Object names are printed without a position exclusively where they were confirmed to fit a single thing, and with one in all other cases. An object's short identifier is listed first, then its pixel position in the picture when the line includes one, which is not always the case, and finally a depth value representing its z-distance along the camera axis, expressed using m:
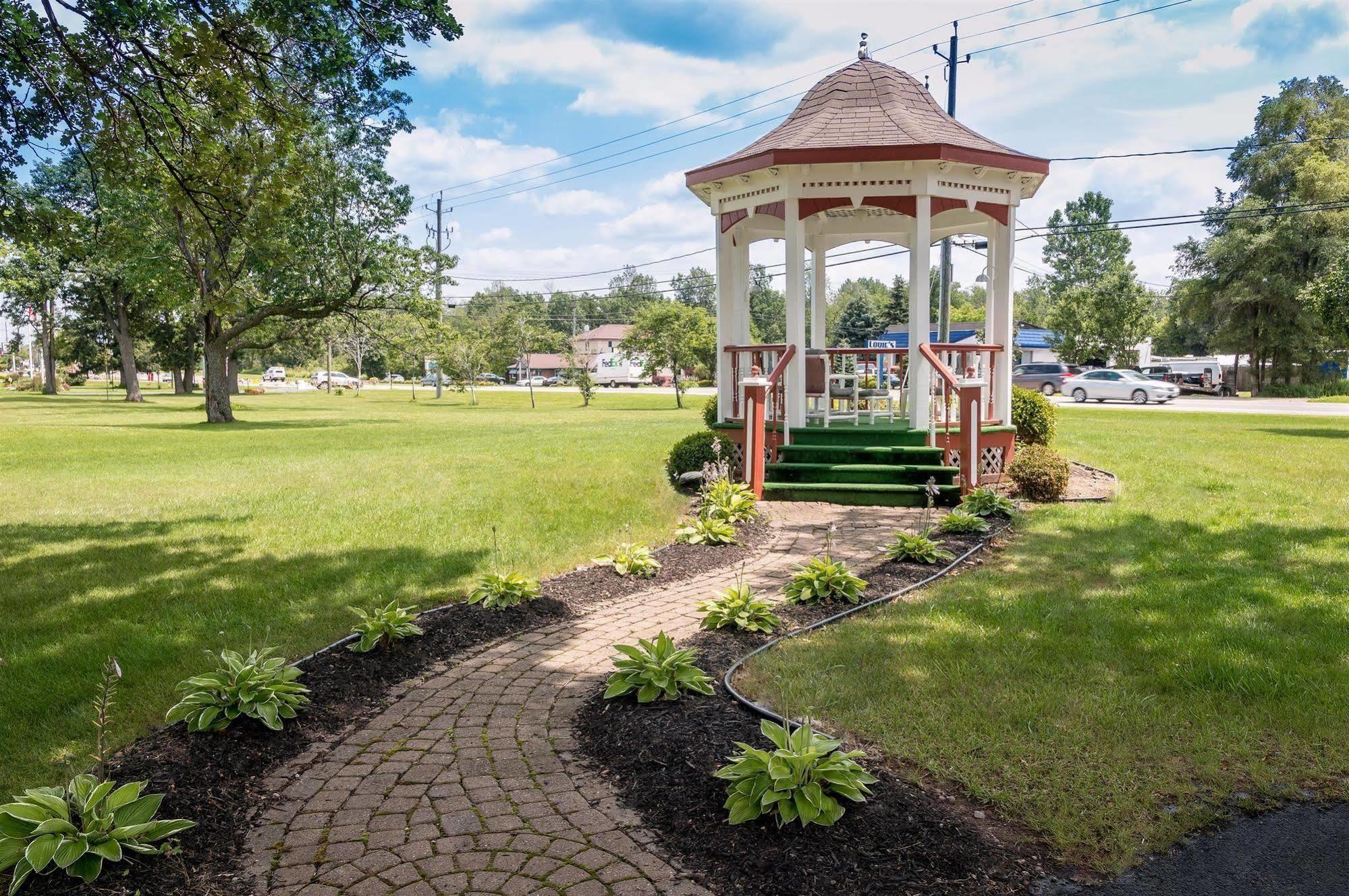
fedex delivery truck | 74.88
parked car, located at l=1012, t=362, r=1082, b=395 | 36.59
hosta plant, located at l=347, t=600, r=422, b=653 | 4.84
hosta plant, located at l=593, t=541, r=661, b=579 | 6.62
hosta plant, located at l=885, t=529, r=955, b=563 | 6.50
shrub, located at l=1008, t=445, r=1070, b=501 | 8.86
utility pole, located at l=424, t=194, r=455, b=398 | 45.19
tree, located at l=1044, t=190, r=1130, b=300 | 66.94
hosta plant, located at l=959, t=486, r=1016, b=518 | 8.02
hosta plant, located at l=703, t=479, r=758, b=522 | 8.05
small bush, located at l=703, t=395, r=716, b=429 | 11.59
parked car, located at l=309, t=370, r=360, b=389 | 72.75
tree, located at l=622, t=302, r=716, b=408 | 34.91
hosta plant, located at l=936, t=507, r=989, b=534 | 7.38
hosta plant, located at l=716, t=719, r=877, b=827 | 2.92
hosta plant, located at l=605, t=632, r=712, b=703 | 4.02
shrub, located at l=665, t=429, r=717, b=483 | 10.16
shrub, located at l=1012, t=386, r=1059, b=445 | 11.52
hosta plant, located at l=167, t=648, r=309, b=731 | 3.79
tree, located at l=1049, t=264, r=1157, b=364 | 39.75
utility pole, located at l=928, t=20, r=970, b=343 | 19.58
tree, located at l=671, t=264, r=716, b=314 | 91.56
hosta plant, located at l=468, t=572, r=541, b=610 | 5.65
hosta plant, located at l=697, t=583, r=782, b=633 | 5.11
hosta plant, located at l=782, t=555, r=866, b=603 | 5.62
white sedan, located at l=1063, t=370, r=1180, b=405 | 31.72
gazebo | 9.45
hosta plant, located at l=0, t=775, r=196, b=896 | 2.61
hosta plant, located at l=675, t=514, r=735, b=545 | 7.46
